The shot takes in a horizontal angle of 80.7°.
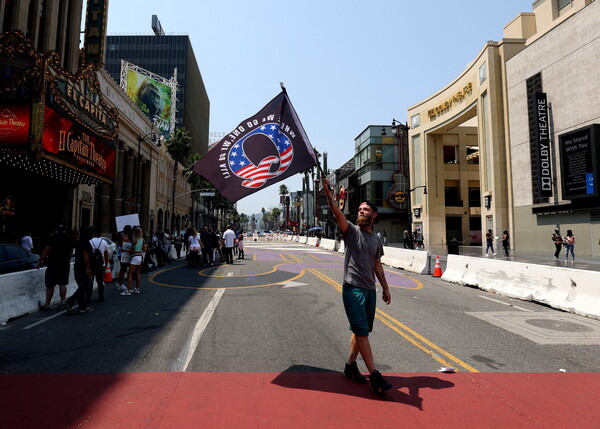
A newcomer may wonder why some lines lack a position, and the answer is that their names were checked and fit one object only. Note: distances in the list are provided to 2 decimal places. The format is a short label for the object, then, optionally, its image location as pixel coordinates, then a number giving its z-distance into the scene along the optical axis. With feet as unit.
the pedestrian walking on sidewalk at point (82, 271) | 25.71
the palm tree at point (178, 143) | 165.78
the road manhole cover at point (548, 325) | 19.93
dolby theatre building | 75.56
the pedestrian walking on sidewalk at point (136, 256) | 32.87
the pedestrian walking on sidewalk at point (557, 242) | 68.08
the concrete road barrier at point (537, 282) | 26.25
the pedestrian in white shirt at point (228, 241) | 62.98
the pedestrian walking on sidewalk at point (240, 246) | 73.46
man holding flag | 13.07
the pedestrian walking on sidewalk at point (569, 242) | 61.16
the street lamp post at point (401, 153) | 162.20
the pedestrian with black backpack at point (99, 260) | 29.86
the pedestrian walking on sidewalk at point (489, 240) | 84.05
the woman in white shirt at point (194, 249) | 56.13
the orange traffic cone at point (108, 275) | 42.03
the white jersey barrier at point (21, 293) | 23.98
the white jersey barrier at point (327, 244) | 119.03
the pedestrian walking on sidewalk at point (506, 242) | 79.36
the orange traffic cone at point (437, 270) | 48.75
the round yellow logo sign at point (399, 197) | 154.71
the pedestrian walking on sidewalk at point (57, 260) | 26.40
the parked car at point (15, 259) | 30.89
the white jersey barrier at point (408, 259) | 52.54
